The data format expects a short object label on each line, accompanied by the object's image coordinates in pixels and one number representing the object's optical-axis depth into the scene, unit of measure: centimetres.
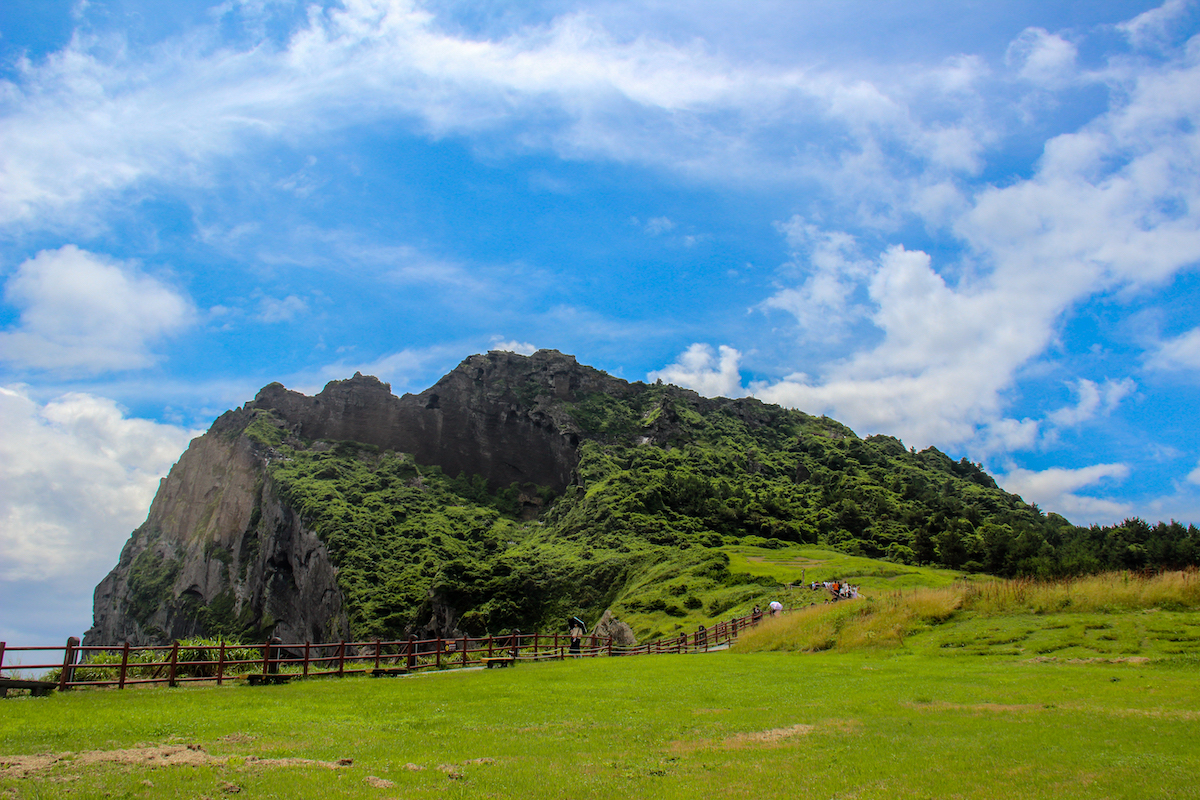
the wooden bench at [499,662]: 3266
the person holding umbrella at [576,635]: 3895
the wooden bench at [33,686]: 1990
